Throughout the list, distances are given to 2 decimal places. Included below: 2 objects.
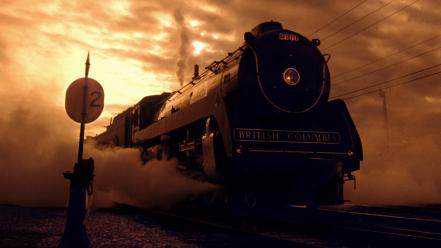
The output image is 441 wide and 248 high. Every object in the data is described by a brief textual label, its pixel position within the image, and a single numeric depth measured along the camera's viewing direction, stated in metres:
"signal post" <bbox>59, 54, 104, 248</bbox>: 4.50
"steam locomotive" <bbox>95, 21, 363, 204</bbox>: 7.37
